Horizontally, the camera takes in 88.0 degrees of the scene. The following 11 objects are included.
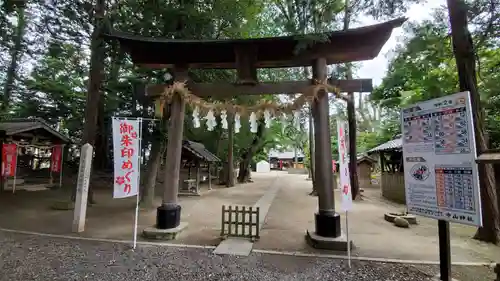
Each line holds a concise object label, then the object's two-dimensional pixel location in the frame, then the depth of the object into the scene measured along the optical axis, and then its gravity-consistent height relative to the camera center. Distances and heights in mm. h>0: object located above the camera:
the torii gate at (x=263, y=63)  5449 +2413
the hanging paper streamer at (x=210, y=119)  6035 +1054
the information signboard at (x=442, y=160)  3117 +78
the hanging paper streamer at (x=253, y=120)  5926 +1013
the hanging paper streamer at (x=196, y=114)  6070 +1180
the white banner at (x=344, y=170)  4746 -84
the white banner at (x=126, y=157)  5418 +149
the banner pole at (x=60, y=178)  15957 -928
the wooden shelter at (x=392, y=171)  12922 -267
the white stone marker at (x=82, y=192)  6270 -693
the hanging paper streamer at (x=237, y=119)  5993 +1052
